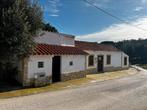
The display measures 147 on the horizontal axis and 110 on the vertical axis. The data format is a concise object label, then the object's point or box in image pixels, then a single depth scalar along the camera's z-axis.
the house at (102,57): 14.68
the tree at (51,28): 20.65
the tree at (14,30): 6.85
